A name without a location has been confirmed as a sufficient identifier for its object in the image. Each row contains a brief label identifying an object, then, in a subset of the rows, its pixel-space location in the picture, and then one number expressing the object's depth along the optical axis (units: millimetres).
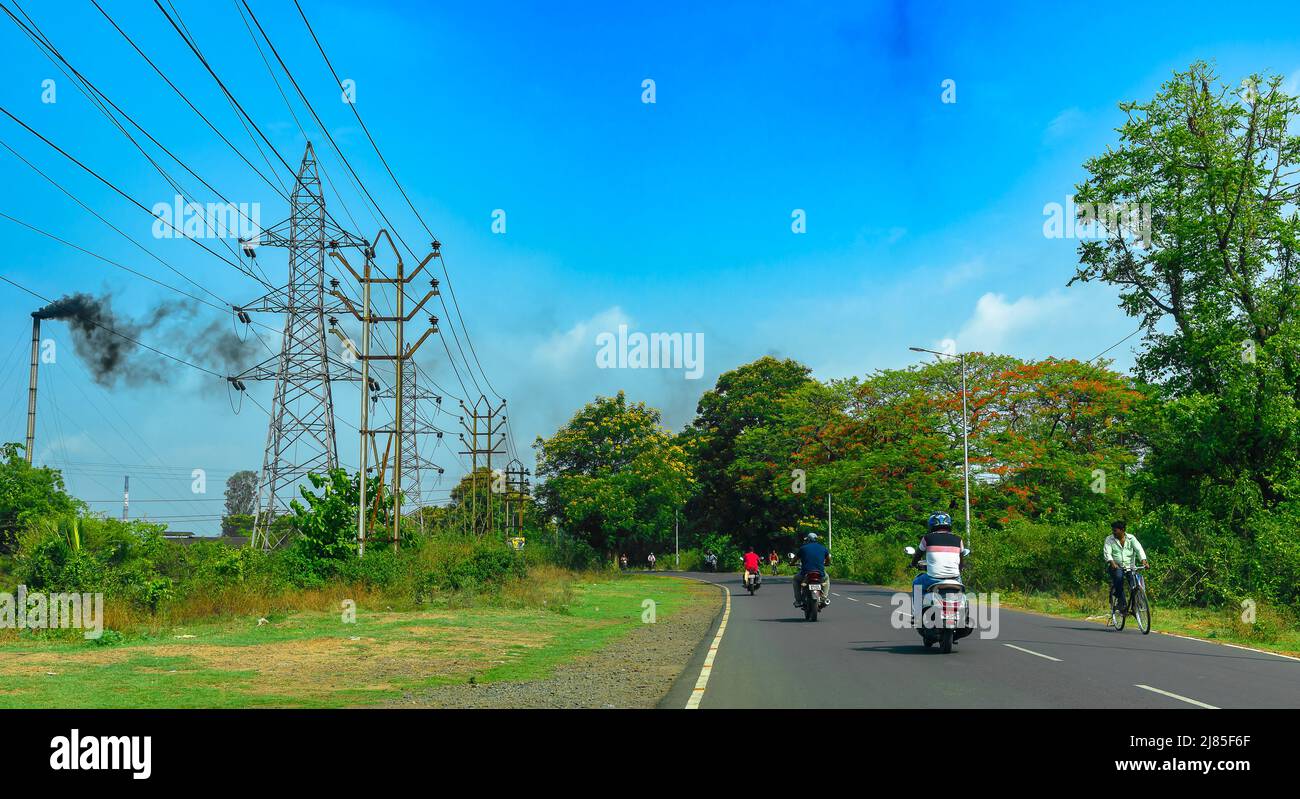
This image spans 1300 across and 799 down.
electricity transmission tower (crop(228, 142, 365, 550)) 40250
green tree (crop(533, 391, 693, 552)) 74000
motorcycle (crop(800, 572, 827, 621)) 23031
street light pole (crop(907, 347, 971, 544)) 41609
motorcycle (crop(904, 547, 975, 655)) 14883
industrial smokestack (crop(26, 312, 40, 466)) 48594
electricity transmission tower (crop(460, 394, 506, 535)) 65125
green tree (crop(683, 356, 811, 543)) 75750
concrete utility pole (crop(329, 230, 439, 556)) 31281
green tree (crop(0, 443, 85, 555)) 44406
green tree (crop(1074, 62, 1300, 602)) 29312
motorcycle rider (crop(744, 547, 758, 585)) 38875
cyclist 19125
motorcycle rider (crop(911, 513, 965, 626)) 15070
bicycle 18891
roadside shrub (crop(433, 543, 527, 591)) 29578
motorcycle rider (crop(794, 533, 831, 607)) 22716
